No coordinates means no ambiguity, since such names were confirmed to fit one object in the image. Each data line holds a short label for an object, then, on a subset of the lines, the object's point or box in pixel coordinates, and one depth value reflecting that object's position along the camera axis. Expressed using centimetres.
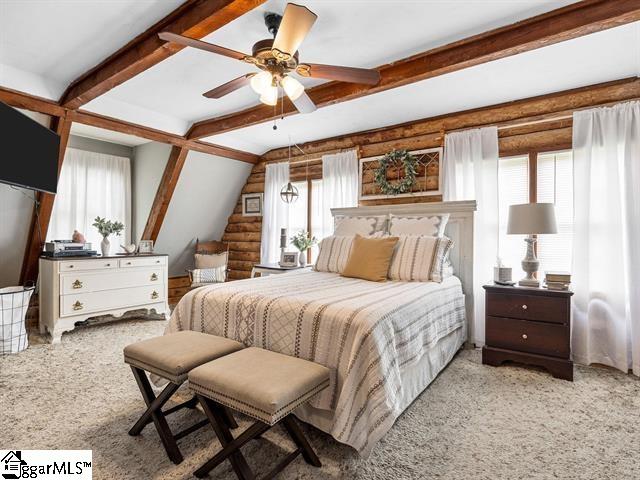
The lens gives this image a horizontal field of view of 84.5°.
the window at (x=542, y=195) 331
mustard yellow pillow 302
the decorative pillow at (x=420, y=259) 302
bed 171
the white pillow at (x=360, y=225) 375
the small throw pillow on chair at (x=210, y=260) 537
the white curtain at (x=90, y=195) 452
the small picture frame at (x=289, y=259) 422
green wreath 408
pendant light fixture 461
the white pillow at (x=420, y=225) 338
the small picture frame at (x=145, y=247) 462
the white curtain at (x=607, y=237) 288
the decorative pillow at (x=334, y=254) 350
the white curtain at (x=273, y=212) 527
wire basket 316
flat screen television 252
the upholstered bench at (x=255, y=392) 140
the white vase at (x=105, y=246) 412
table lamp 283
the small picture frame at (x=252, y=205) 563
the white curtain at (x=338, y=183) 454
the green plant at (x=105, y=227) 417
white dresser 360
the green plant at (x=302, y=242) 445
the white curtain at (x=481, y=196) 350
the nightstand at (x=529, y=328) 274
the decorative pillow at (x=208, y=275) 509
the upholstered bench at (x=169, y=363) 174
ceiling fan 180
